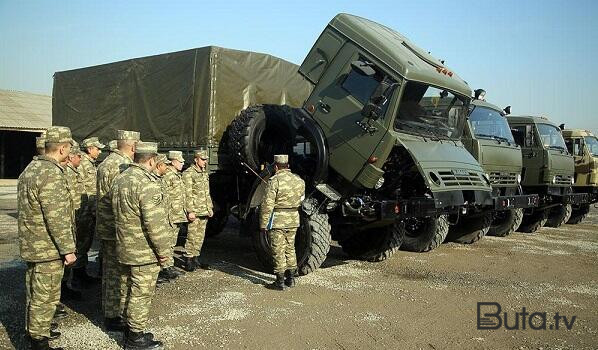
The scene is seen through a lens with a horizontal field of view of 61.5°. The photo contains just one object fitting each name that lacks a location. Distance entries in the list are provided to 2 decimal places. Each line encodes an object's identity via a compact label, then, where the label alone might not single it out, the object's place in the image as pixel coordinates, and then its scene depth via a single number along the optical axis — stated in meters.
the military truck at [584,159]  12.38
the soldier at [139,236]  3.88
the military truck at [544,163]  10.46
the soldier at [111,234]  4.39
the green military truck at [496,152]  8.72
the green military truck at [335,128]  6.07
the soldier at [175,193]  6.32
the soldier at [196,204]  6.65
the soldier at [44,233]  3.81
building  21.94
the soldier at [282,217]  5.75
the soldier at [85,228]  5.73
